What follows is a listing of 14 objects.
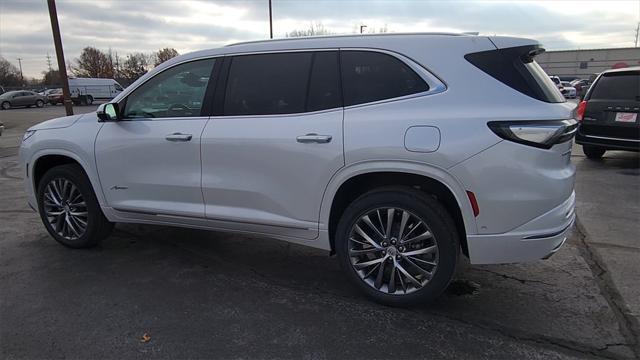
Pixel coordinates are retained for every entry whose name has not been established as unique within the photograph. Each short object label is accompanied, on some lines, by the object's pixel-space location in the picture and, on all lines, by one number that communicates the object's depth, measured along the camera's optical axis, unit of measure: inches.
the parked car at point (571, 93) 1307.3
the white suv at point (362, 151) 120.0
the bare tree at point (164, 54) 3265.3
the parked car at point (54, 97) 1720.0
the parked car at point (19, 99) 1587.1
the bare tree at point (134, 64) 3559.1
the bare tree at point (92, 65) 3693.4
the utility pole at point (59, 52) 340.5
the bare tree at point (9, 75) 3335.1
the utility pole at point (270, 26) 1056.7
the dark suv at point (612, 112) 319.6
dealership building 3184.1
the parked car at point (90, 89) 1691.7
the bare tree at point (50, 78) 3708.7
